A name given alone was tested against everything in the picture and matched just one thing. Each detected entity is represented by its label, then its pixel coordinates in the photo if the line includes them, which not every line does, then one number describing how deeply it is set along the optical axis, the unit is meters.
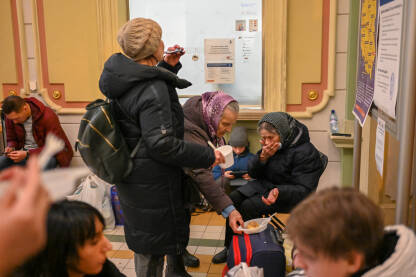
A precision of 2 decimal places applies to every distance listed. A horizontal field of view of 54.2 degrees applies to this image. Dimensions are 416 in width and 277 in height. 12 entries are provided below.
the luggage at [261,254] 2.38
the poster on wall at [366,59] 1.63
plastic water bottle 4.13
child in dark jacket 4.20
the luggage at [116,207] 4.11
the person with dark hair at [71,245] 1.39
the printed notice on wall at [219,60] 4.46
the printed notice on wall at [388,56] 1.31
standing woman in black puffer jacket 2.04
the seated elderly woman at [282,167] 2.88
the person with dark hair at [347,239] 1.15
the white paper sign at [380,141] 1.51
